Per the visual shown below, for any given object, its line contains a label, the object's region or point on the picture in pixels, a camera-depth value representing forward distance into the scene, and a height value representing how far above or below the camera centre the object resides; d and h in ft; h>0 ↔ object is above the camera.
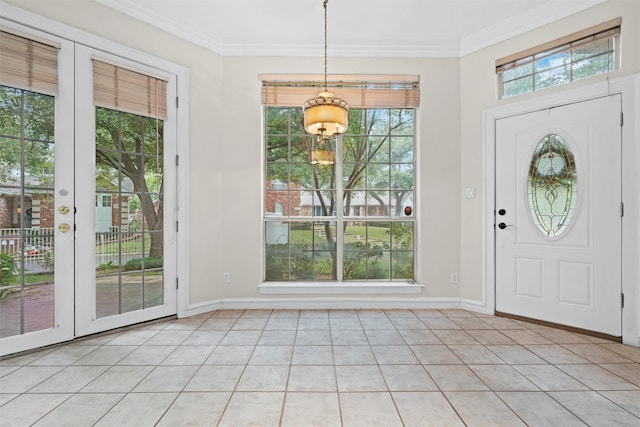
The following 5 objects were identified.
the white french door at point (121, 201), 8.87 +0.38
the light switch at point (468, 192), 11.64 +0.79
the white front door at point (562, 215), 9.00 -0.06
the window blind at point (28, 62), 7.62 +3.87
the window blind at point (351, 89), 11.82 +4.74
